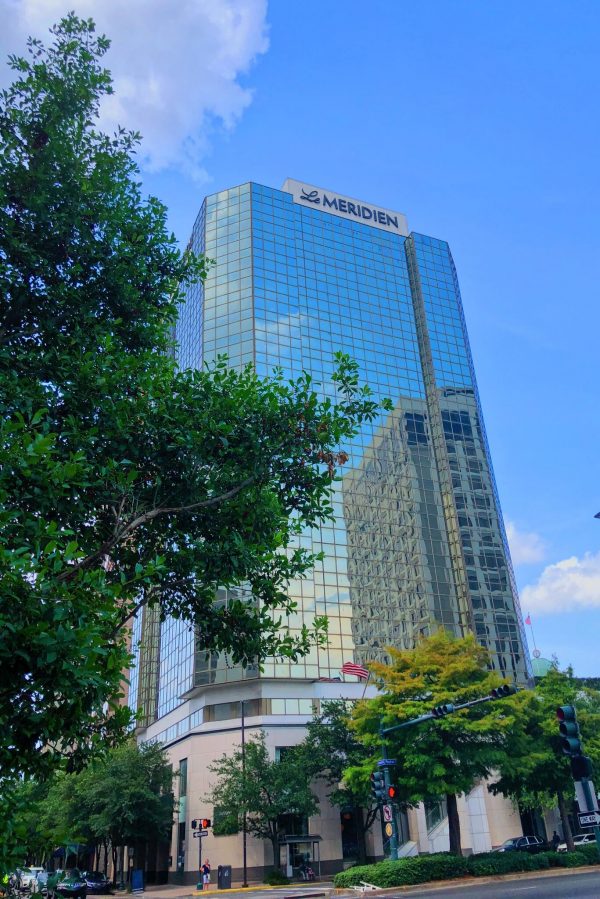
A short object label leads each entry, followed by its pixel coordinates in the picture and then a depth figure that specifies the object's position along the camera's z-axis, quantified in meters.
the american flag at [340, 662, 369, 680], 42.09
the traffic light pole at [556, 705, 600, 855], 9.05
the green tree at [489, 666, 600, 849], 33.66
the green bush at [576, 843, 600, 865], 33.27
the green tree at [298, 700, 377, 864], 43.28
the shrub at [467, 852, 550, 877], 29.91
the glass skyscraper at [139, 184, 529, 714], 65.88
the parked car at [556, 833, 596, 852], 44.45
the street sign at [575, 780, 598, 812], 9.17
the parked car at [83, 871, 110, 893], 45.03
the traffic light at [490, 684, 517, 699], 22.50
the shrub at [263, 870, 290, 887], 43.11
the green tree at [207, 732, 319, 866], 42.00
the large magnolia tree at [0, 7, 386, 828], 10.20
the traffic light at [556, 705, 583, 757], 9.31
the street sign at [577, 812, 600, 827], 8.99
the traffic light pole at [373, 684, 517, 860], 22.75
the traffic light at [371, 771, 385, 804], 25.36
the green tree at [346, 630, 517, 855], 31.39
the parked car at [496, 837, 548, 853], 40.49
